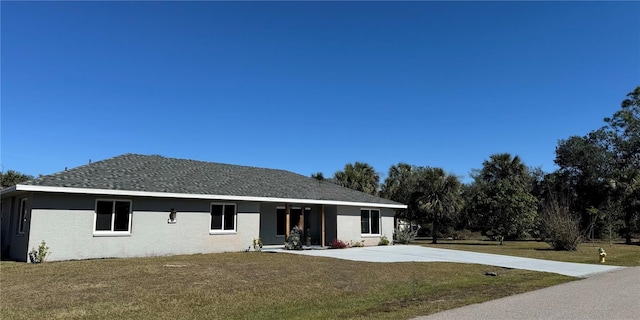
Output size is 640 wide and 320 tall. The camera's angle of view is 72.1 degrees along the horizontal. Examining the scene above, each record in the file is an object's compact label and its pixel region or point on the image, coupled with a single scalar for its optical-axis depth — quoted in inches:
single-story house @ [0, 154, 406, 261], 626.8
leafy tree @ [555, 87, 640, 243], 1451.8
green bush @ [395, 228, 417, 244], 1096.2
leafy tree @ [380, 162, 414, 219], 1587.2
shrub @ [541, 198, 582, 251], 963.3
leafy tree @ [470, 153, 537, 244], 1266.0
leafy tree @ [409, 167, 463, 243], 1254.3
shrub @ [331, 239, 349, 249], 922.1
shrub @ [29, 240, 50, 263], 594.9
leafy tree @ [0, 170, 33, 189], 1552.7
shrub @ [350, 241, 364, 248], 973.4
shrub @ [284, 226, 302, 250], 864.3
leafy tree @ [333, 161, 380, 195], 1507.1
